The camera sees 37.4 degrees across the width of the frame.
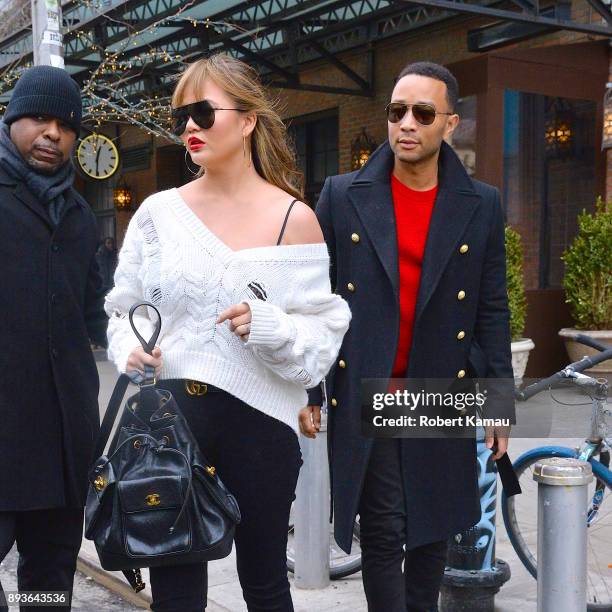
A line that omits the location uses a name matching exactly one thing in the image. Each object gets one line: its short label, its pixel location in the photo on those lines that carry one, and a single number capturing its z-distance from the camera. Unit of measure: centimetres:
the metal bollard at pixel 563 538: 242
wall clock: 1299
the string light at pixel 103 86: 780
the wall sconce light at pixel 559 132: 989
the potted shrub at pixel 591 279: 918
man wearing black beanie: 272
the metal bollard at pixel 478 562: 350
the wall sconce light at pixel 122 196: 1805
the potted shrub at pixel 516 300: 897
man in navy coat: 292
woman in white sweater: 235
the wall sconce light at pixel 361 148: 1230
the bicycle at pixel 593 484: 365
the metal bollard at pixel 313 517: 392
